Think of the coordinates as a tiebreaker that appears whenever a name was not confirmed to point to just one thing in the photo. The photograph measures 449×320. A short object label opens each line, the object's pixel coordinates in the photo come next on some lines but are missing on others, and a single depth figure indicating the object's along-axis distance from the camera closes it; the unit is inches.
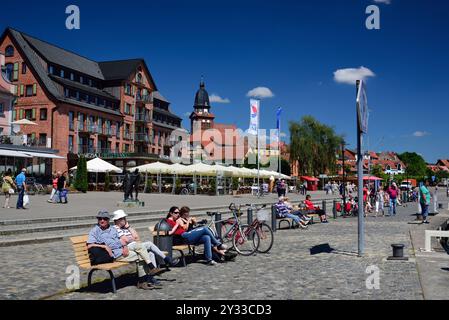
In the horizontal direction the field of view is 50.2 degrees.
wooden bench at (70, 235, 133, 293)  279.1
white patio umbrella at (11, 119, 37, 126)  1555.1
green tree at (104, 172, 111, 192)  1744.6
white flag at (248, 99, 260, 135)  1599.4
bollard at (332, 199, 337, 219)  857.2
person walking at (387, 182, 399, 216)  950.4
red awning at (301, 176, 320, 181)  2652.1
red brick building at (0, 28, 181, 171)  2055.9
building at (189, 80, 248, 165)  4040.4
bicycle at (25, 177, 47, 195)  1331.9
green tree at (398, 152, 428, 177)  5290.8
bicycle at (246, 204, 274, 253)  436.5
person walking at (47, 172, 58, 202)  1019.7
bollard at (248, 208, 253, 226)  538.9
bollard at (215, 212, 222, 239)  450.0
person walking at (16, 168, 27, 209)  800.9
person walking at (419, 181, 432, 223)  725.3
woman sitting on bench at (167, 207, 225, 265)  381.1
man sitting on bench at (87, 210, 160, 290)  290.7
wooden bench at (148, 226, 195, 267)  366.0
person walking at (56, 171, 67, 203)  999.6
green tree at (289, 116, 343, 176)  2768.2
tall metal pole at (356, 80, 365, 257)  407.5
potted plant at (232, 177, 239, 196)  1697.5
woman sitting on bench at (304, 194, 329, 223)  740.6
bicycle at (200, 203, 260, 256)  432.1
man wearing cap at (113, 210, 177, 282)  302.0
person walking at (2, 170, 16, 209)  828.0
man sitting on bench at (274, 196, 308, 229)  654.5
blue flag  1776.6
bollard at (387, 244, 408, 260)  390.9
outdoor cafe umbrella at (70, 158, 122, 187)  1560.0
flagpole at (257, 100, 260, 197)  1613.2
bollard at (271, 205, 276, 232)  602.5
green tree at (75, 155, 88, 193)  1505.2
